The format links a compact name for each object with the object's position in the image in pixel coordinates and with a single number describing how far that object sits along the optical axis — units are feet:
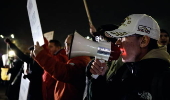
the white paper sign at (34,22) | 7.29
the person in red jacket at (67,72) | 7.98
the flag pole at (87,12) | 10.02
